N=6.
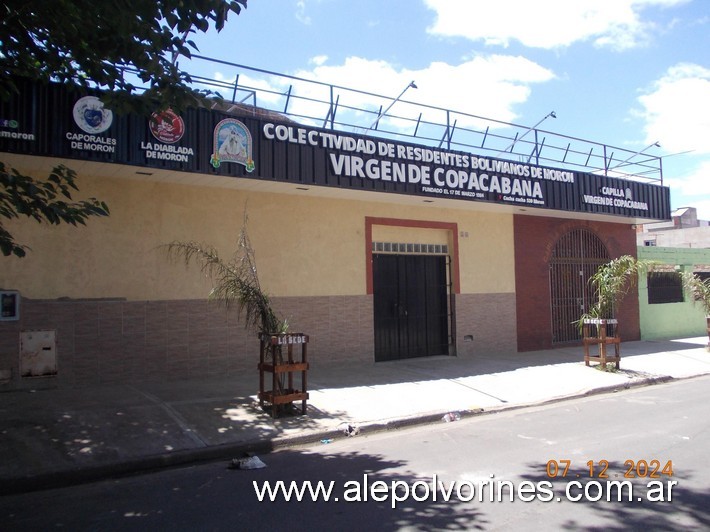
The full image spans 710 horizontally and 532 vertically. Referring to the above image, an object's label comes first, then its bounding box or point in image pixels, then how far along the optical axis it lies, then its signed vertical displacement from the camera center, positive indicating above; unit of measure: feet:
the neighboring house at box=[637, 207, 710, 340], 62.34 +0.16
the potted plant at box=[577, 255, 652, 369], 42.06 +0.00
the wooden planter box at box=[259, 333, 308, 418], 26.91 -3.10
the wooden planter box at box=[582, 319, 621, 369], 42.14 -3.04
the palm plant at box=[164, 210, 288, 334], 28.12 +0.46
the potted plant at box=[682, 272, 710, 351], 56.24 +0.86
